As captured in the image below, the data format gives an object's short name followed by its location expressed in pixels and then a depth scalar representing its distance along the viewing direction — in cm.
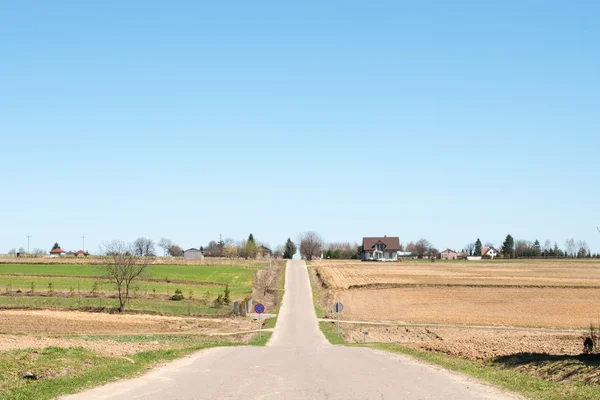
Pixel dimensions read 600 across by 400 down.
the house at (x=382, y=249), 18725
